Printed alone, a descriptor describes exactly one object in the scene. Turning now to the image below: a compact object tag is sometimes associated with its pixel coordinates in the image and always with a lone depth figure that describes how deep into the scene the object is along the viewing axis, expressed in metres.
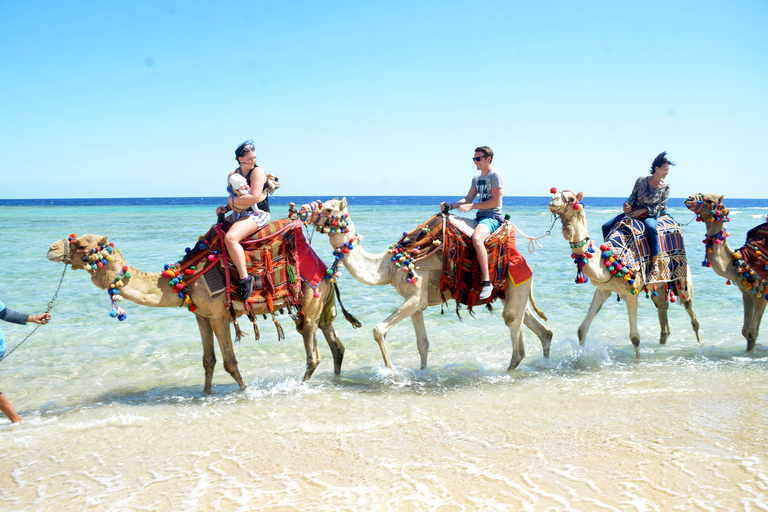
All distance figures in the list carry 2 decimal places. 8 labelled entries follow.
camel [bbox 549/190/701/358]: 6.43
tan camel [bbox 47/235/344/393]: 5.36
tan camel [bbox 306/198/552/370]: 6.15
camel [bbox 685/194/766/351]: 7.57
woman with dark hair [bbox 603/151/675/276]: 7.23
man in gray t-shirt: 6.28
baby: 5.48
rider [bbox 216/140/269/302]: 5.57
